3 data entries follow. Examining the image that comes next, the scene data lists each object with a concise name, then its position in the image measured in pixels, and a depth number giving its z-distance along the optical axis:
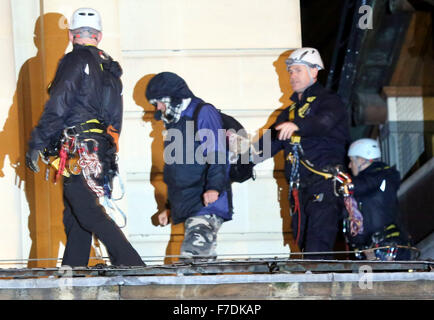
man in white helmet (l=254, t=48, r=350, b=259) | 15.99
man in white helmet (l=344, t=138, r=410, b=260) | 17.27
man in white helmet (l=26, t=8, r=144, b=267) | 14.45
